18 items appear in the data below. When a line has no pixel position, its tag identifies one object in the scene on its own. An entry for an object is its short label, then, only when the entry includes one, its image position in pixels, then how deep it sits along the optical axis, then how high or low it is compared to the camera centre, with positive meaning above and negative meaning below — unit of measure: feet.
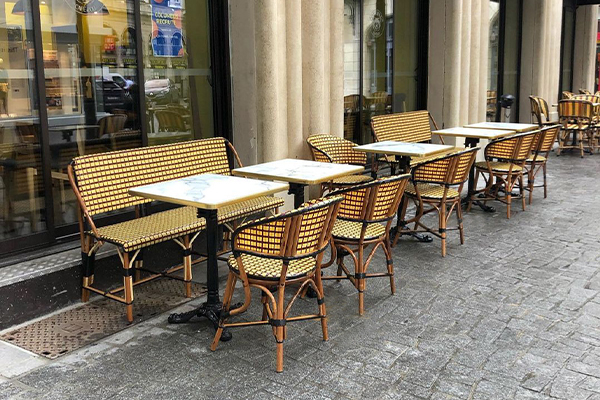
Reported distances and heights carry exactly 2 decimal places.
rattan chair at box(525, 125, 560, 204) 27.32 -2.47
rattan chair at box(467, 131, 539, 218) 25.20 -2.84
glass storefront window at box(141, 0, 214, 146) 19.83 +0.95
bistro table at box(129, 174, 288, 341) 12.92 -2.05
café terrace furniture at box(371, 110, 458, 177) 26.30 -1.55
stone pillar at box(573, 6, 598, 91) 55.67 +3.85
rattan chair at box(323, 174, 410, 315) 14.85 -2.97
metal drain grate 13.64 -5.23
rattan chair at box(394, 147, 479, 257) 19.74 -2.81
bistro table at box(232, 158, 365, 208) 15.69 -2.01
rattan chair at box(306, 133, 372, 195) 22.76 -2.17
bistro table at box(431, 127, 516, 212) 25.73 -1.77
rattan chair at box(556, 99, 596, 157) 41.19 -1.94
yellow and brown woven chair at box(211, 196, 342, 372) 12.06 -3.14
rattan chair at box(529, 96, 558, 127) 39.78 -1.14
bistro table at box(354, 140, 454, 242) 20.35 -1.89
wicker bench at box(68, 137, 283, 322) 14.93 -2.82
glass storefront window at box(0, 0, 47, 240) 15.72 -0.59
